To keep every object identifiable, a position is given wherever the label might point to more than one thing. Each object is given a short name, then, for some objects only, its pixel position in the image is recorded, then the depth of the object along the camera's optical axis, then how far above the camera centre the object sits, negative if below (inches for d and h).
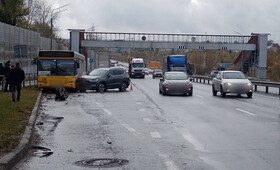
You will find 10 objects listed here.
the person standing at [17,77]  856.8 -14.0
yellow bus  1243.2 +1.0
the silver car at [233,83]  1093.8 -29.1
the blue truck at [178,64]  2265.0 +29.2
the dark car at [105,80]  1299.2 -27.7
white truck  2859.3 +11.3
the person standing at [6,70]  1099.0 -2.3
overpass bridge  2709.2 +148.9
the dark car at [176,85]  1149.1 -35.1
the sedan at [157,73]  3106.3 -19.0
